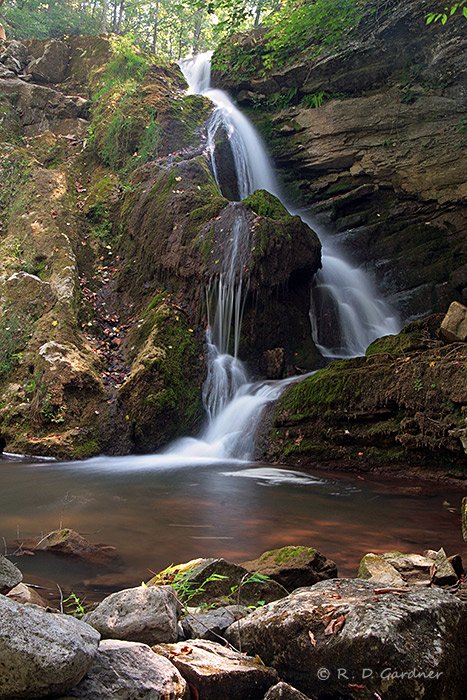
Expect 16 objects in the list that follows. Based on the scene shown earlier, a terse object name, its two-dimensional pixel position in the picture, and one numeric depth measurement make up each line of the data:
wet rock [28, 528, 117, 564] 3.86
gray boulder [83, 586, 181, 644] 2.05
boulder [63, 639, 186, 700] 1.59
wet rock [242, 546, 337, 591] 3.16
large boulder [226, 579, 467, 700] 1.75
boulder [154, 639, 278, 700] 1.78
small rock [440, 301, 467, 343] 7.88
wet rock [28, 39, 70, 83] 17.88
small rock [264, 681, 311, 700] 1.73
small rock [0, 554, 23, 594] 2.48
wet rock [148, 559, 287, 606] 2.79
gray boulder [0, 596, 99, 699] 1.46
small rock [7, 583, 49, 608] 2.59
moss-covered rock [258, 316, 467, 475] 6.96
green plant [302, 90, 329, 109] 15.88
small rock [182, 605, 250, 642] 2.27
